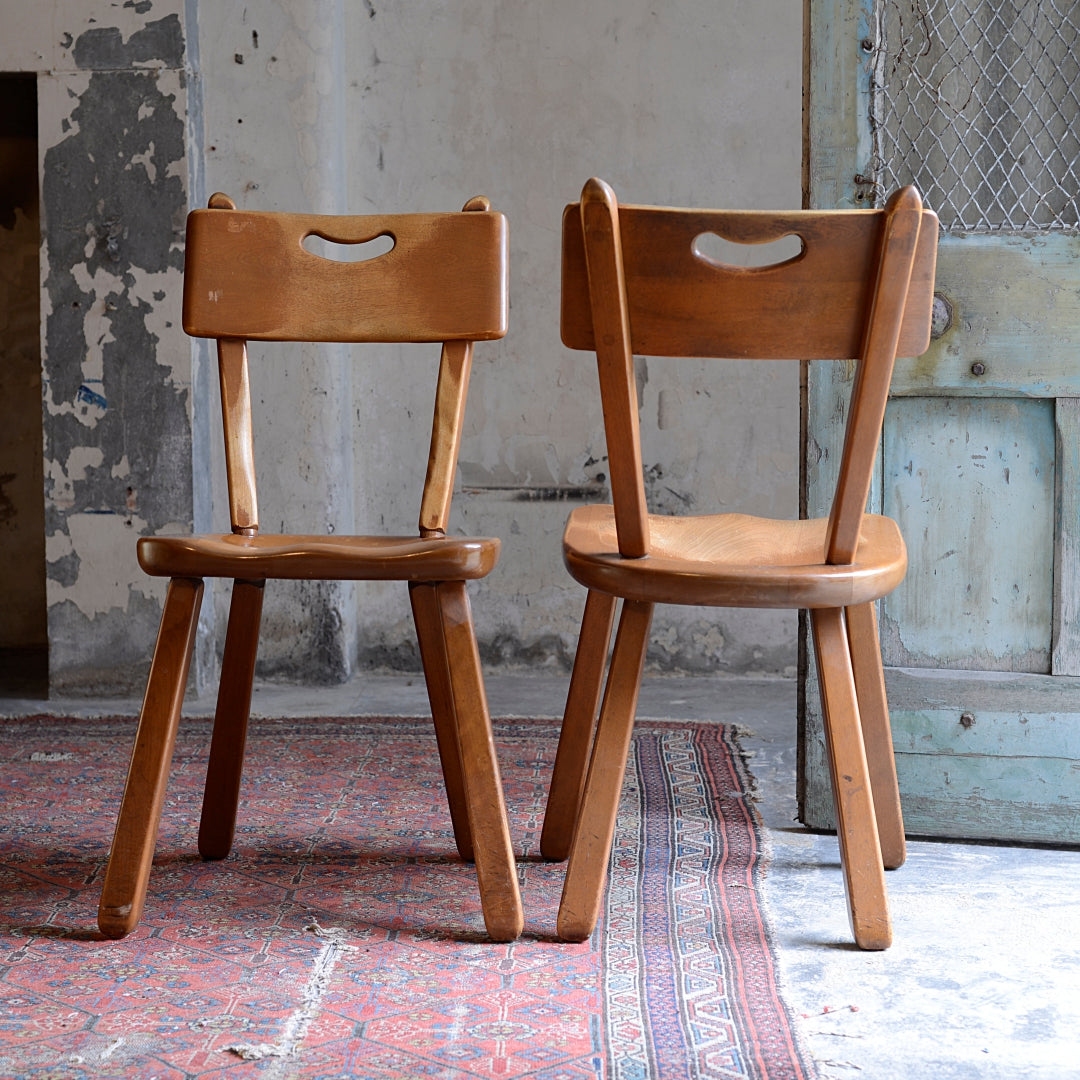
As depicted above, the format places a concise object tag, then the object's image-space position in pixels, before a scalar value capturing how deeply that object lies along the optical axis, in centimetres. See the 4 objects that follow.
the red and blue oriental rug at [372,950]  399
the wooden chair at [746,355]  405
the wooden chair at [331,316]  445
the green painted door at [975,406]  461
